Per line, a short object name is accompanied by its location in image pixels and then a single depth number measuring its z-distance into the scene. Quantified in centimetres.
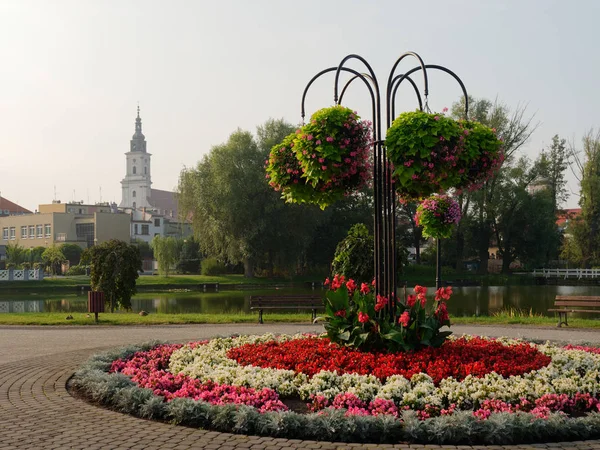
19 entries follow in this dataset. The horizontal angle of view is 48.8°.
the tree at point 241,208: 4784
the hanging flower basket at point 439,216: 1853
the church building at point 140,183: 16950
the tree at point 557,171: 6494
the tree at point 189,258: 6938
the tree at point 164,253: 5972
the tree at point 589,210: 5856
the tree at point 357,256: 2350
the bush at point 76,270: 6612
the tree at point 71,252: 7625
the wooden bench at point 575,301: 1717
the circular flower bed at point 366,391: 647
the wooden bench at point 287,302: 1888
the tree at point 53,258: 7162
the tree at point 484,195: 5081
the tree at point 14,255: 7244
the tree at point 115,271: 2717
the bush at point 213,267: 5962
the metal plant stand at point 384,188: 992
